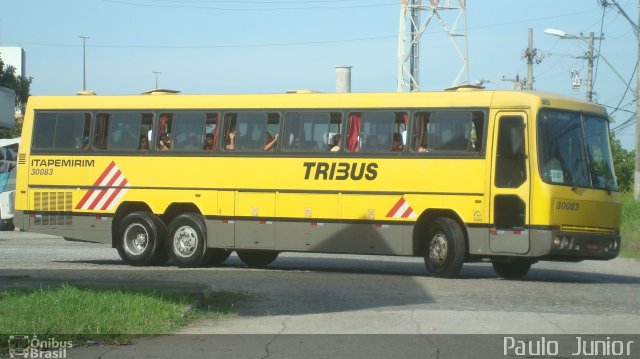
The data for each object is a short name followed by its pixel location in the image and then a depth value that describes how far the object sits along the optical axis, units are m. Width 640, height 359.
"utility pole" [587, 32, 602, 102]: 63.53
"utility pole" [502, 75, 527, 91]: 75.38
